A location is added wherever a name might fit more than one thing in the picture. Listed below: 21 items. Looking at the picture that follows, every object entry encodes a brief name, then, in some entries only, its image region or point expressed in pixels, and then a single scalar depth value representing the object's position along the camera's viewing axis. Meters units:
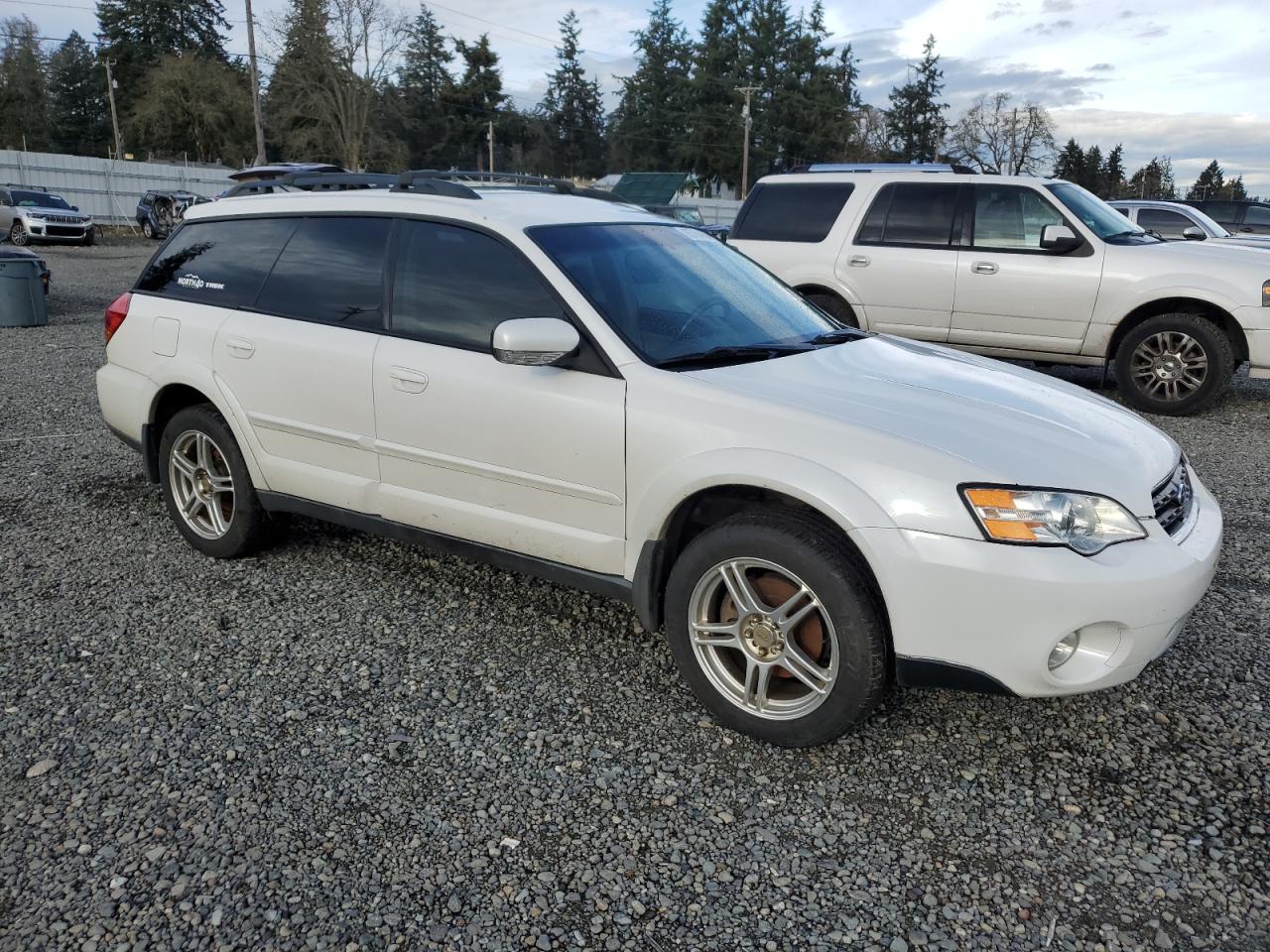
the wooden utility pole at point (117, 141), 57.62
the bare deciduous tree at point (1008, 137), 70.00
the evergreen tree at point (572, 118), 88.19
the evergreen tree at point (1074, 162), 83.06
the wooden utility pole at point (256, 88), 35.31
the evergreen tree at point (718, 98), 72.69
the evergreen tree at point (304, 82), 55.12
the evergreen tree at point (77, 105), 72.12
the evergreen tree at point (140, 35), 71.31
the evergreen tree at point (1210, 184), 87.01
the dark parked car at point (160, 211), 30.62
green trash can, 12.52
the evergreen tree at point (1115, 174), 85.94
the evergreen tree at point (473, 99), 76.81
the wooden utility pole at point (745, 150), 62.12
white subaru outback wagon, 2.76
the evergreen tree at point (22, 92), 67.69
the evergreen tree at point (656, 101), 77.12
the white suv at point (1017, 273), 7.84
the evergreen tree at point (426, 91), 76.31
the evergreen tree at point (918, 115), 81.75
